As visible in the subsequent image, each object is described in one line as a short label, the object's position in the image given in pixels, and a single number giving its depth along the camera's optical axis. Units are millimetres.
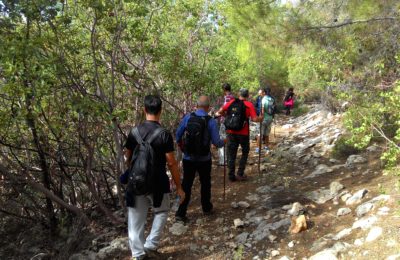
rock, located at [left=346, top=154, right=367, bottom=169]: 7448
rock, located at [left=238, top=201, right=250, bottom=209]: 6289
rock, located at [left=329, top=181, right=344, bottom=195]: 6141
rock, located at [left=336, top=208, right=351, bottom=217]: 5234
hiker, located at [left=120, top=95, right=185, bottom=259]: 4188
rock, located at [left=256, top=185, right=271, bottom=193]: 6992
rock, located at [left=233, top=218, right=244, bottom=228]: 5527
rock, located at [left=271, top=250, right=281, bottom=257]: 4621
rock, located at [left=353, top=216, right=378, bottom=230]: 4554
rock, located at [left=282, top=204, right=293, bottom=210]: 5836
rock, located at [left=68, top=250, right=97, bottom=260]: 5574
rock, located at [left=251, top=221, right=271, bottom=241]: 5102
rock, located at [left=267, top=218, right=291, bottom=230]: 5277
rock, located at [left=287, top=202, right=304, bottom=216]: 5552
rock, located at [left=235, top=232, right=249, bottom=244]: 5092
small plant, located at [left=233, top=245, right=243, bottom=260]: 4684
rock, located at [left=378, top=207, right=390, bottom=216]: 4682
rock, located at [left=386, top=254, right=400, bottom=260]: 3741
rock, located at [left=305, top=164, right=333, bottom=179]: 7476
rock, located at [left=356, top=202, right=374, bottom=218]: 4965
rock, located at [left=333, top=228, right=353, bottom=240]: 4570
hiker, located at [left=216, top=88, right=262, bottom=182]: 7086
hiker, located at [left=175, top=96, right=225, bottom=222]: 5383
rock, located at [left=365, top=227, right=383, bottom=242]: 4242
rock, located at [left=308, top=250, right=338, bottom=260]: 4113
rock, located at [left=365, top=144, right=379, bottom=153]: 7750
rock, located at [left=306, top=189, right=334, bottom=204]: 5975
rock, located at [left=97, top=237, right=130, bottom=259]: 5426
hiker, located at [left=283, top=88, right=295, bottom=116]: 19561
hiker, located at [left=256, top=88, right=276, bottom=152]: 10406
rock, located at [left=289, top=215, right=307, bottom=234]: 5031
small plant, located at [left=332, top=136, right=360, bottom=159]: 8148
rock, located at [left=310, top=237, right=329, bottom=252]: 4469
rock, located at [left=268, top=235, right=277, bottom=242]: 4960
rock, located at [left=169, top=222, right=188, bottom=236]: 5599
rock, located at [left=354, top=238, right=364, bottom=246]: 4244
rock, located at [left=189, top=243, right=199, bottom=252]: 5087
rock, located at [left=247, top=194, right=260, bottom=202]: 6648
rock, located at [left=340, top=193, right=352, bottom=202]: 5707
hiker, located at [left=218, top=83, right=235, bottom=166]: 8002
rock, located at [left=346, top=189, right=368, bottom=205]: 5484
